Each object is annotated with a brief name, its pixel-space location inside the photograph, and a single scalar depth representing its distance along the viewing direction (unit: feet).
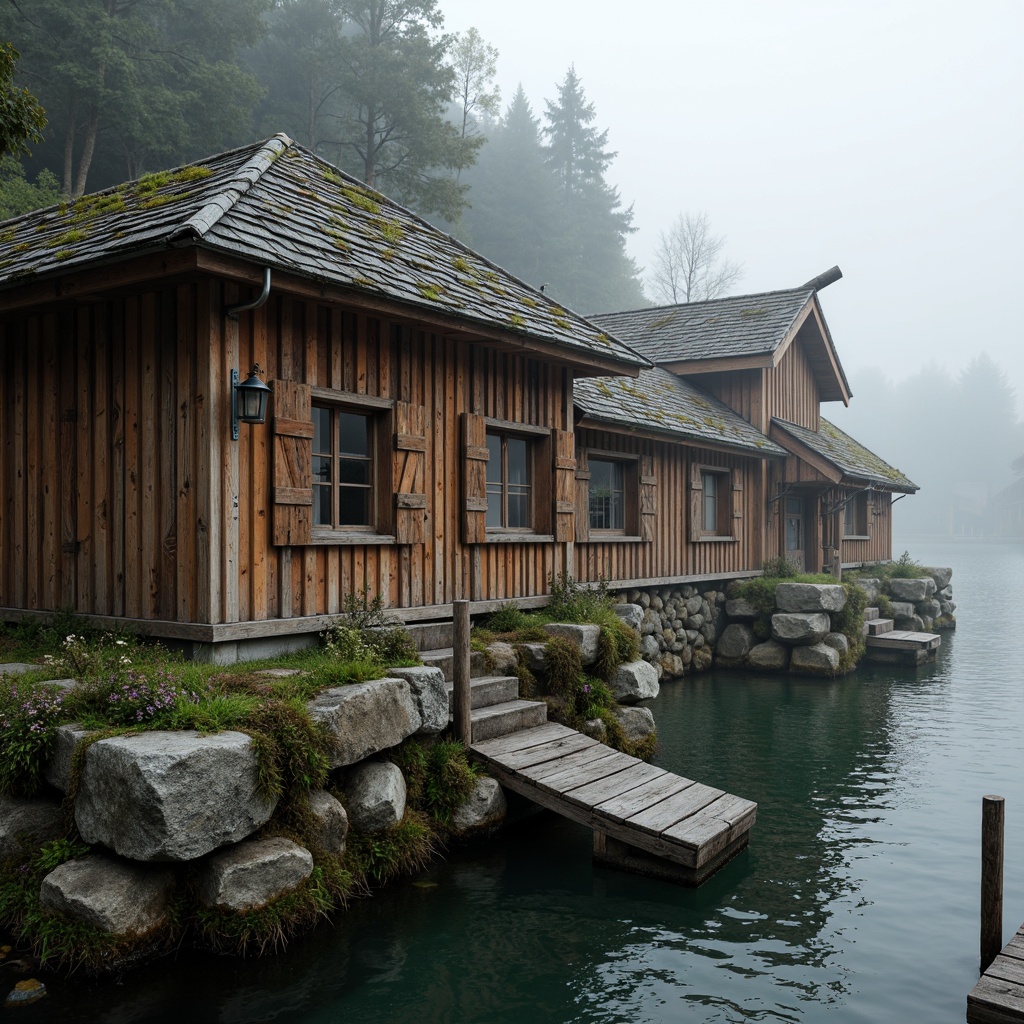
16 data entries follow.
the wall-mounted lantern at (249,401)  22.98
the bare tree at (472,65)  136.87
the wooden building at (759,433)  54.65
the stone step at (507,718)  25.20
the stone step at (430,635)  28.48
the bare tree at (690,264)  139.64
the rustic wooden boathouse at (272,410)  23.21
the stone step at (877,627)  60.03
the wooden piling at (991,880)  16.46
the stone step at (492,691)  26.36
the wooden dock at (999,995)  13.62
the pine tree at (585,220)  154.92
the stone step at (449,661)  26.66
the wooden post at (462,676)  24.14
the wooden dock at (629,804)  21.36
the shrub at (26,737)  18.02
